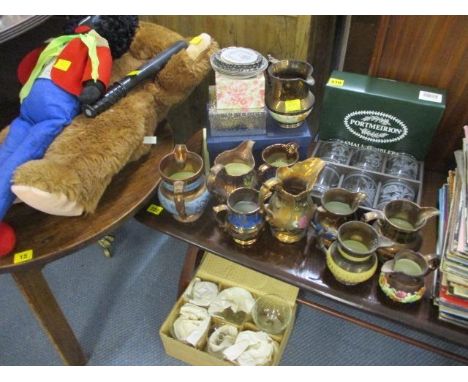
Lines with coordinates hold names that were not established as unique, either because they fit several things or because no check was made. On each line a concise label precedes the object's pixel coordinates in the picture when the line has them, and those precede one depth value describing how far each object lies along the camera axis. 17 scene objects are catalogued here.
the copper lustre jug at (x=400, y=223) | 0.81
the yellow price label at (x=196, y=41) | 1.06
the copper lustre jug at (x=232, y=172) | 0.91
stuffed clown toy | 0.86
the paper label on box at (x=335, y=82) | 1.00
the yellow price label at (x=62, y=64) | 0.90
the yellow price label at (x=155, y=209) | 1.01
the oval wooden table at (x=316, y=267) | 0.80
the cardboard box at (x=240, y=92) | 0.99
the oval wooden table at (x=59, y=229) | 0.86
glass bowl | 1.16
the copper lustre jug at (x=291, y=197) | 0.83
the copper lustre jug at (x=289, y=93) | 1.01
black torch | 0.91
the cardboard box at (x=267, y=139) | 1.04
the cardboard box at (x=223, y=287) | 1.12
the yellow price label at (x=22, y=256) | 0.84
